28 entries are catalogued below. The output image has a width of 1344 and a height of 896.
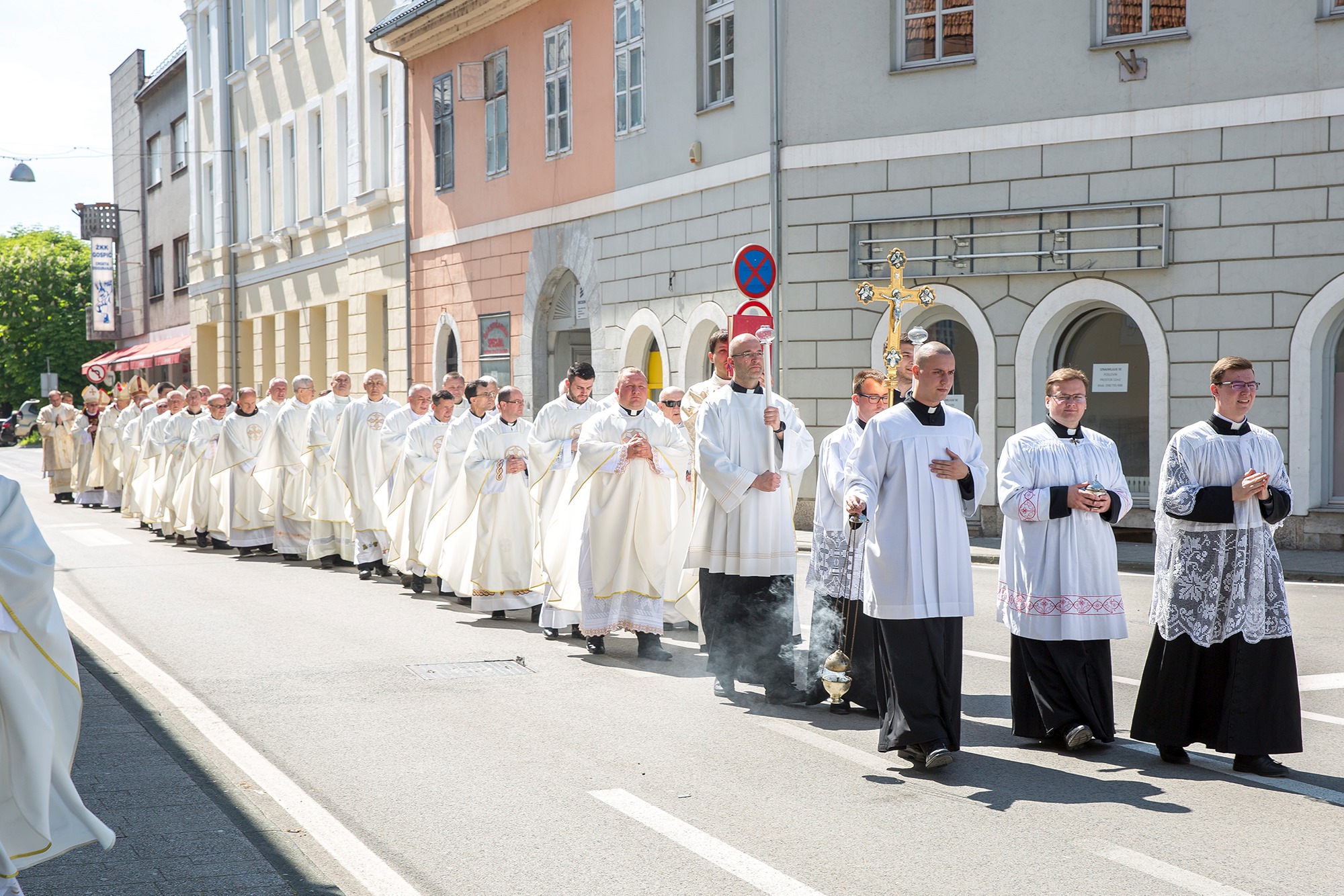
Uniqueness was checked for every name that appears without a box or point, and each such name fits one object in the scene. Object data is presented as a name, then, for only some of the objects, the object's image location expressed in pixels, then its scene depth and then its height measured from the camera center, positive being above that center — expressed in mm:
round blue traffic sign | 13703 +1277
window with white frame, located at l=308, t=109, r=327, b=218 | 32031 +5415
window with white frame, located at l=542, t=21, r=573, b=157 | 22406 +4975
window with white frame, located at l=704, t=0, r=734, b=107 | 18781 +4643
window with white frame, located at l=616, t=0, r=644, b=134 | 20594 +4890
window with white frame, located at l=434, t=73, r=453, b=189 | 25938 +4956
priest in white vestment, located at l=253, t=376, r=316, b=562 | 15727 -744
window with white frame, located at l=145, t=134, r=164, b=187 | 44612 +7704
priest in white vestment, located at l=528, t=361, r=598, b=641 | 10945 -271
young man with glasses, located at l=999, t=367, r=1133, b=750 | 6648 -780
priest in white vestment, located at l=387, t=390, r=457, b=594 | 13148 -693
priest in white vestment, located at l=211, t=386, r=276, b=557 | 16516 -852
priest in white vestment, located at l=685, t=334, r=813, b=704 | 8055 -666
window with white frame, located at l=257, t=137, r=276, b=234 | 35469 +5450
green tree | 63469 +3766
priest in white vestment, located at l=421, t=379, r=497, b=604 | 12430 -439
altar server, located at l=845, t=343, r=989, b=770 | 6340 -647
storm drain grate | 8688 -1616
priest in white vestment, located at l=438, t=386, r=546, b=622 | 11438 -959
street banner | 48325 +4151
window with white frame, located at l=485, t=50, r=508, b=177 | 24250 +4947
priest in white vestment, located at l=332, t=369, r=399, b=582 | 14164 -623
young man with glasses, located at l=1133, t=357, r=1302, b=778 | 6238 -867
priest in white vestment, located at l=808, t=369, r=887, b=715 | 7602 -897
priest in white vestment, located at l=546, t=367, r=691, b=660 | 9547 -812
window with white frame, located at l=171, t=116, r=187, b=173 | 42344 +7742
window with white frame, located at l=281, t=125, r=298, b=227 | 33594 +5245
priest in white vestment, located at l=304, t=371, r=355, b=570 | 15055 -936
